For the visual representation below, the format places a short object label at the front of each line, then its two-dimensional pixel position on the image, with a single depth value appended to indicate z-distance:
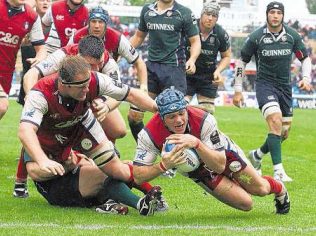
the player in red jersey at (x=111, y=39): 20.12
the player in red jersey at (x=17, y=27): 22.12
